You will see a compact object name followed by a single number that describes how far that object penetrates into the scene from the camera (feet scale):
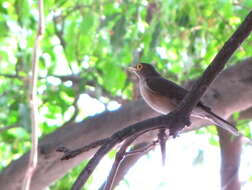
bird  21.29
